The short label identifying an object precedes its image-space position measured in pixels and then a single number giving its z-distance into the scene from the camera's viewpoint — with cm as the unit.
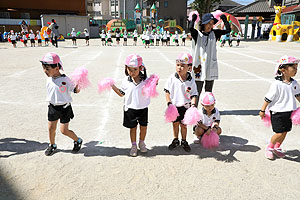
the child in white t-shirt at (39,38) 2301
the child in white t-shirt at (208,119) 371
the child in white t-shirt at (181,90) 360
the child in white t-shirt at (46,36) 2308
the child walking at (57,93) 336
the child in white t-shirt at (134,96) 340
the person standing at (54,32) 2159
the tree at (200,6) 3735
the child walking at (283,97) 323
